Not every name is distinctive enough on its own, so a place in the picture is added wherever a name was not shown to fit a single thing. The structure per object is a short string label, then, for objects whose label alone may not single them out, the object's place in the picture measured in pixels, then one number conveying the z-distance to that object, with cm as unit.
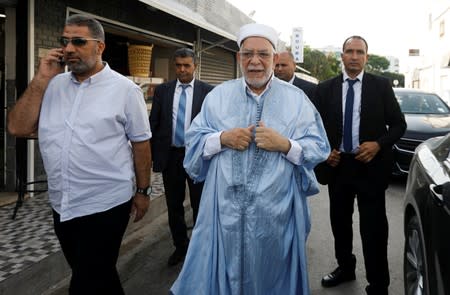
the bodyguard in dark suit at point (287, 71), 513
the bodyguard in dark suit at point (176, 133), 429
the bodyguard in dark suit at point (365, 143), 337
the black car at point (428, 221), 210
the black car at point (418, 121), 742
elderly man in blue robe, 231
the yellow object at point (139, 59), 727
